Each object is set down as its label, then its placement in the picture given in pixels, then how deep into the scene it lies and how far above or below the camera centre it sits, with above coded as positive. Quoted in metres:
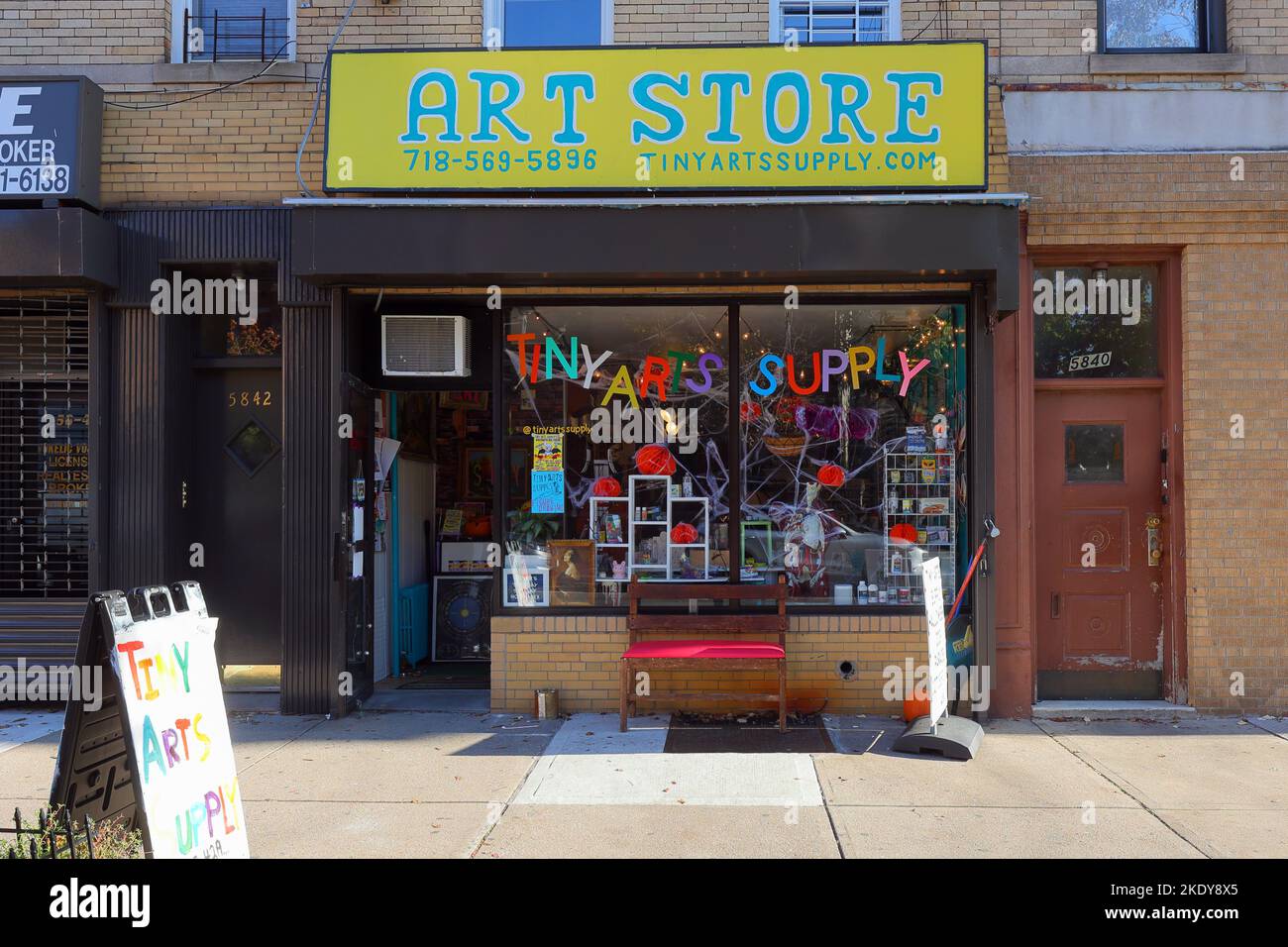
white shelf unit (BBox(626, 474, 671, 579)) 7.49 -0.22
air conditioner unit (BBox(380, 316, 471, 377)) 7.73 +1.05
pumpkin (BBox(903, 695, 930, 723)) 7.02 -1.61
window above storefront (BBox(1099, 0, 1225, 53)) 7.49 +3.45
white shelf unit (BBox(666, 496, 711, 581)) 7.44 -0.31
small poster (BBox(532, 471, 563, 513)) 7.48 -0.08
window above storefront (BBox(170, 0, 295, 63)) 7.71 +3.52
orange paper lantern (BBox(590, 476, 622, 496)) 7.52 -0.05
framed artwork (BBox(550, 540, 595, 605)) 7.46 -0.70
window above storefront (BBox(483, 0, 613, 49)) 7.64 +3.53
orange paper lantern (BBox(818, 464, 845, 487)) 7.43 +0.04
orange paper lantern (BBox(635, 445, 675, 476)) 7.47 +0.15
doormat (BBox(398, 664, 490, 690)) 8.24 -1.69
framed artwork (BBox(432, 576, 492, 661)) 9.01 -1.26
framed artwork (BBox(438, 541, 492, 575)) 9.12 -0.71
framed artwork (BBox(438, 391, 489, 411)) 9.22 +0.74
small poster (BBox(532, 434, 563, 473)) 7.47 +0.21
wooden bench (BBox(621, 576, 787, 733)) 6.68 -1.14
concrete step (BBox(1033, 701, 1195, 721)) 7.20 -1.69
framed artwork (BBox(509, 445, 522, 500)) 7.48 +0.06
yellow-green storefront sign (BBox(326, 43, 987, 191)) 6.81 +2.50
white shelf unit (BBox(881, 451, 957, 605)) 7.39 -0.24
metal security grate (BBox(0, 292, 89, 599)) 7.65 +0.26
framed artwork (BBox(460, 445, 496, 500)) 9.29 +0.07
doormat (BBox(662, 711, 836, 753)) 6.42 -1.71
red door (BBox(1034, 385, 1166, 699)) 7.50 -0.67
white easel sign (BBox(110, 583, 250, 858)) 3.46 -0.94
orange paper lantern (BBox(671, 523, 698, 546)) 7.46 -0.40
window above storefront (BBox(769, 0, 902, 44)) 7.55 +3.51
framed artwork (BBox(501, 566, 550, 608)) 7.46 -0.81
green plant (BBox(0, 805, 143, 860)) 3.54 -1.36
